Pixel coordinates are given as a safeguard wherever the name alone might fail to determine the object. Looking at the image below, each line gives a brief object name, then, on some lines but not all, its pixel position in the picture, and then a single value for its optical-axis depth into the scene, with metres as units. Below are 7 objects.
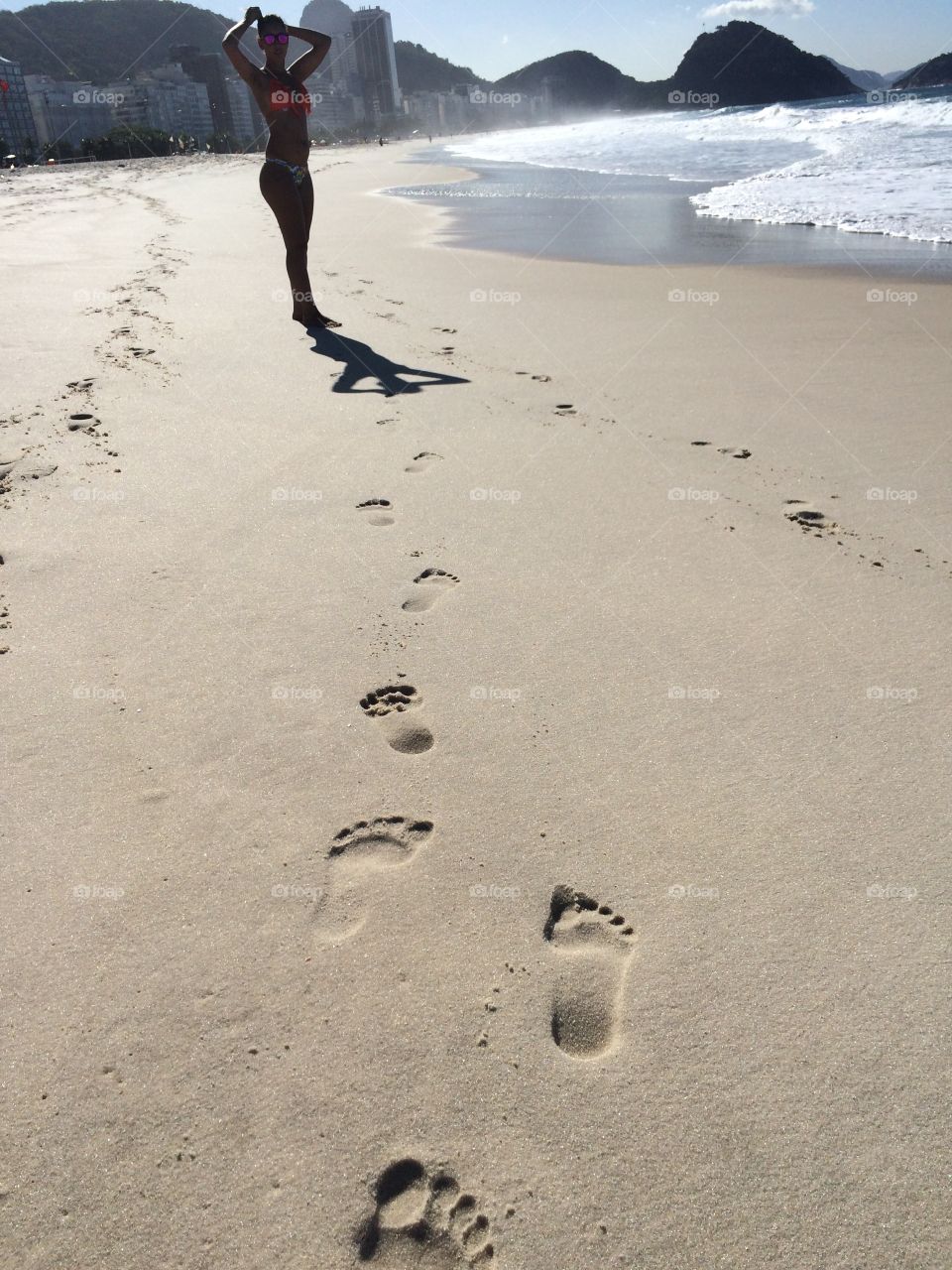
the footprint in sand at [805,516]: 3.45
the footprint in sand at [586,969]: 1.60
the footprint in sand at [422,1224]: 1.29
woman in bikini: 5.78
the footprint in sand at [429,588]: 2.97
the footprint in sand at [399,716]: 2.34
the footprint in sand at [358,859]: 1.82
